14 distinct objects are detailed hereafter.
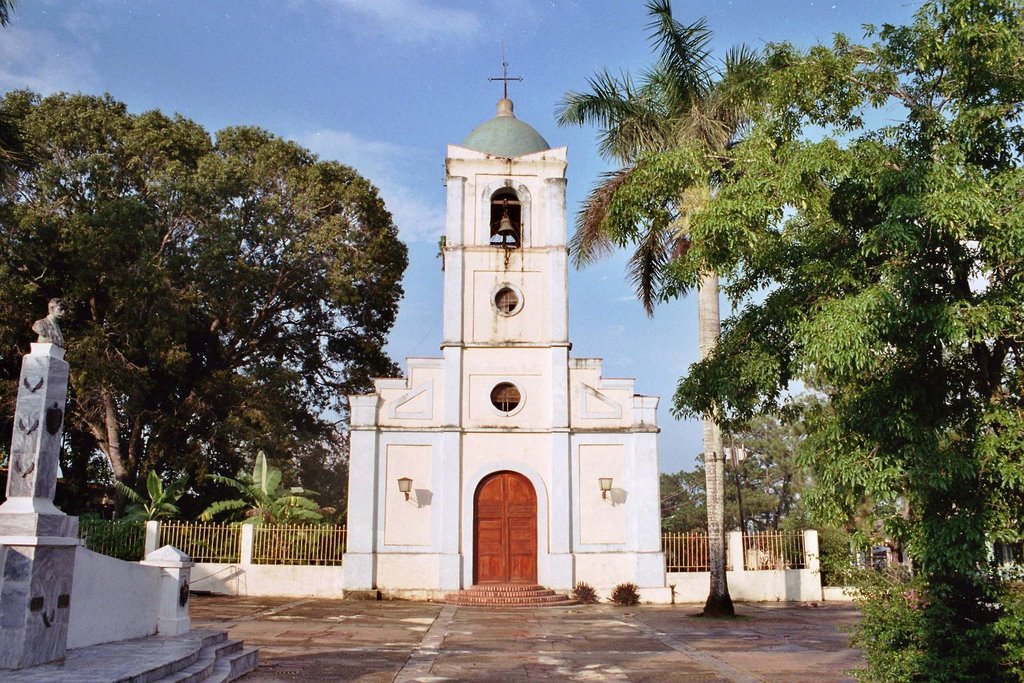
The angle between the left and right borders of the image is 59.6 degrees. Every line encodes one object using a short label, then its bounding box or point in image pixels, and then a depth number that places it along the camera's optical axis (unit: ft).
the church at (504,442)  68.33
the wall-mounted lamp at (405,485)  68.08
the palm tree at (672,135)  55.21
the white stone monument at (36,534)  23.71
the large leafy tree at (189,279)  77.71
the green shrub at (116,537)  70.74
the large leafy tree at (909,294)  23.35
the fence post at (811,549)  70.95
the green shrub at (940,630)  23.17
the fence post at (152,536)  70.13
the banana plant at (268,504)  74.38
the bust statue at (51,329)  26.61
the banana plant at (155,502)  74.84
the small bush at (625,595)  66.59
